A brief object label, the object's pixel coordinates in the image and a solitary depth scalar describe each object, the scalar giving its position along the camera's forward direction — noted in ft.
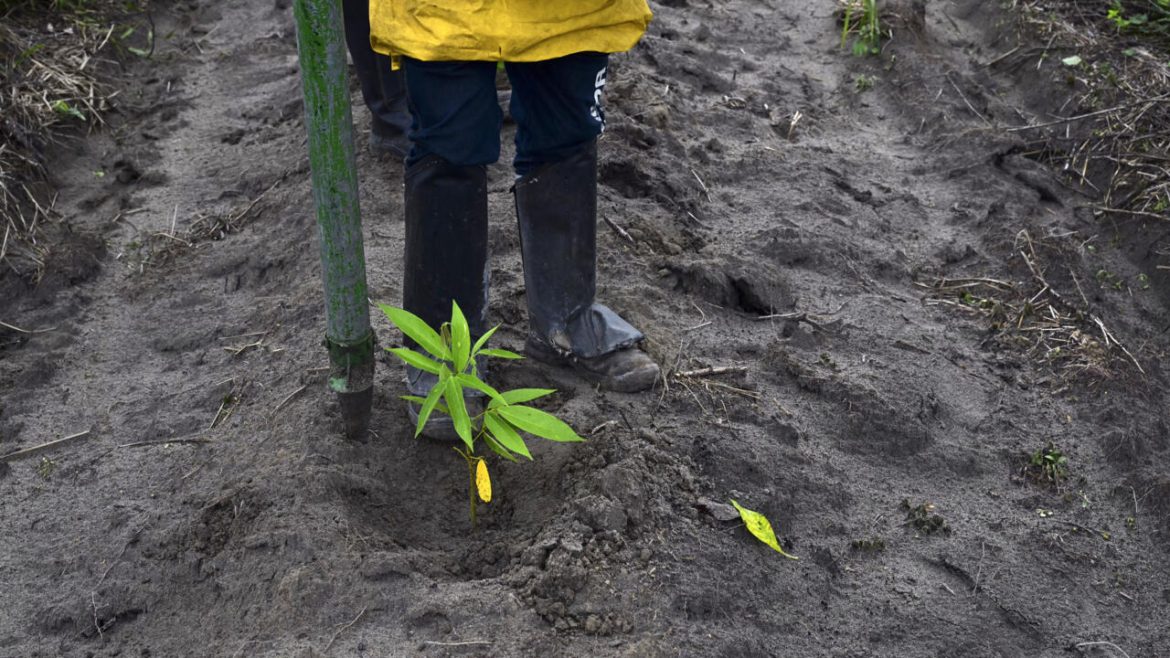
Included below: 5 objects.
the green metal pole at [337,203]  6.05
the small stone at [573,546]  6.67
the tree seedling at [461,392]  6.20
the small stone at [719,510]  7.14
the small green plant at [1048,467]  8.17
